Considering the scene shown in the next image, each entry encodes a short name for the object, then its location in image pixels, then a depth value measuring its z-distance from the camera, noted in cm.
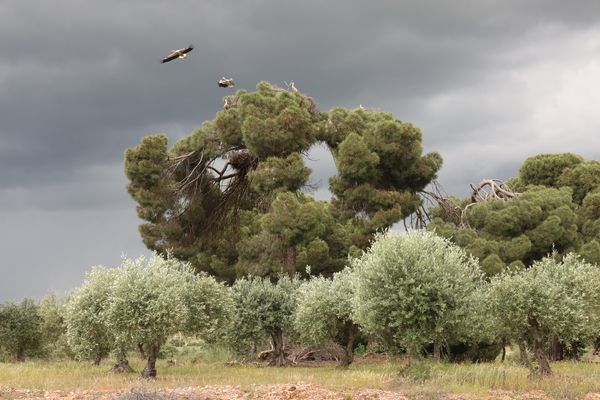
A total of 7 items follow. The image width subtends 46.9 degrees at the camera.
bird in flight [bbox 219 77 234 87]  5941
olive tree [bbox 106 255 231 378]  3662
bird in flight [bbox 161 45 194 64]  3844
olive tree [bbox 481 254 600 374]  3325
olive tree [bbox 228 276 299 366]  4791
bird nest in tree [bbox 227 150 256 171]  6328
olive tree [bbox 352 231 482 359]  3225
